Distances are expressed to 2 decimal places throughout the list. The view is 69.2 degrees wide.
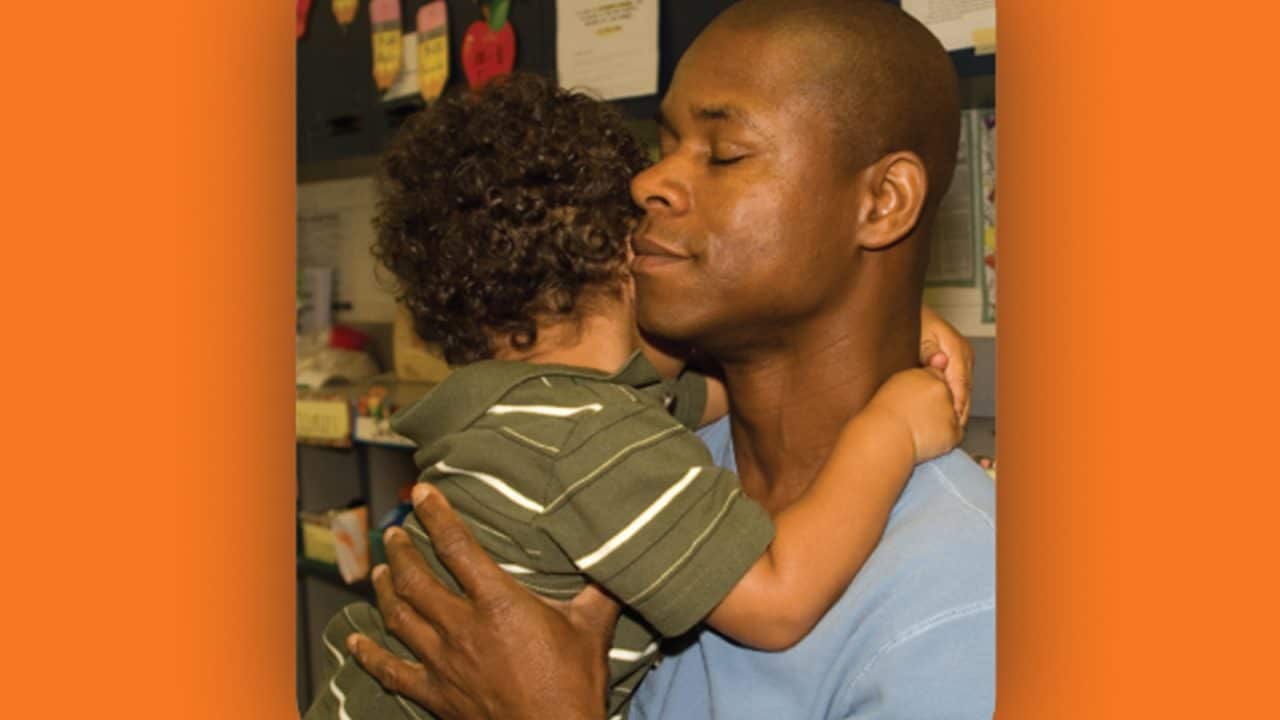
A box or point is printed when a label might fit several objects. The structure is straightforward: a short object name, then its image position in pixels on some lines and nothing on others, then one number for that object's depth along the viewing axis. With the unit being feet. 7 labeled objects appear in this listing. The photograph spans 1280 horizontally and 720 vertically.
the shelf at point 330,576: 7.68
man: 2.59
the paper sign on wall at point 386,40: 5.08
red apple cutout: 4.64
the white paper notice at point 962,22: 2.83
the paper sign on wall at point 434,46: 4.93
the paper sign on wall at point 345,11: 4.97
